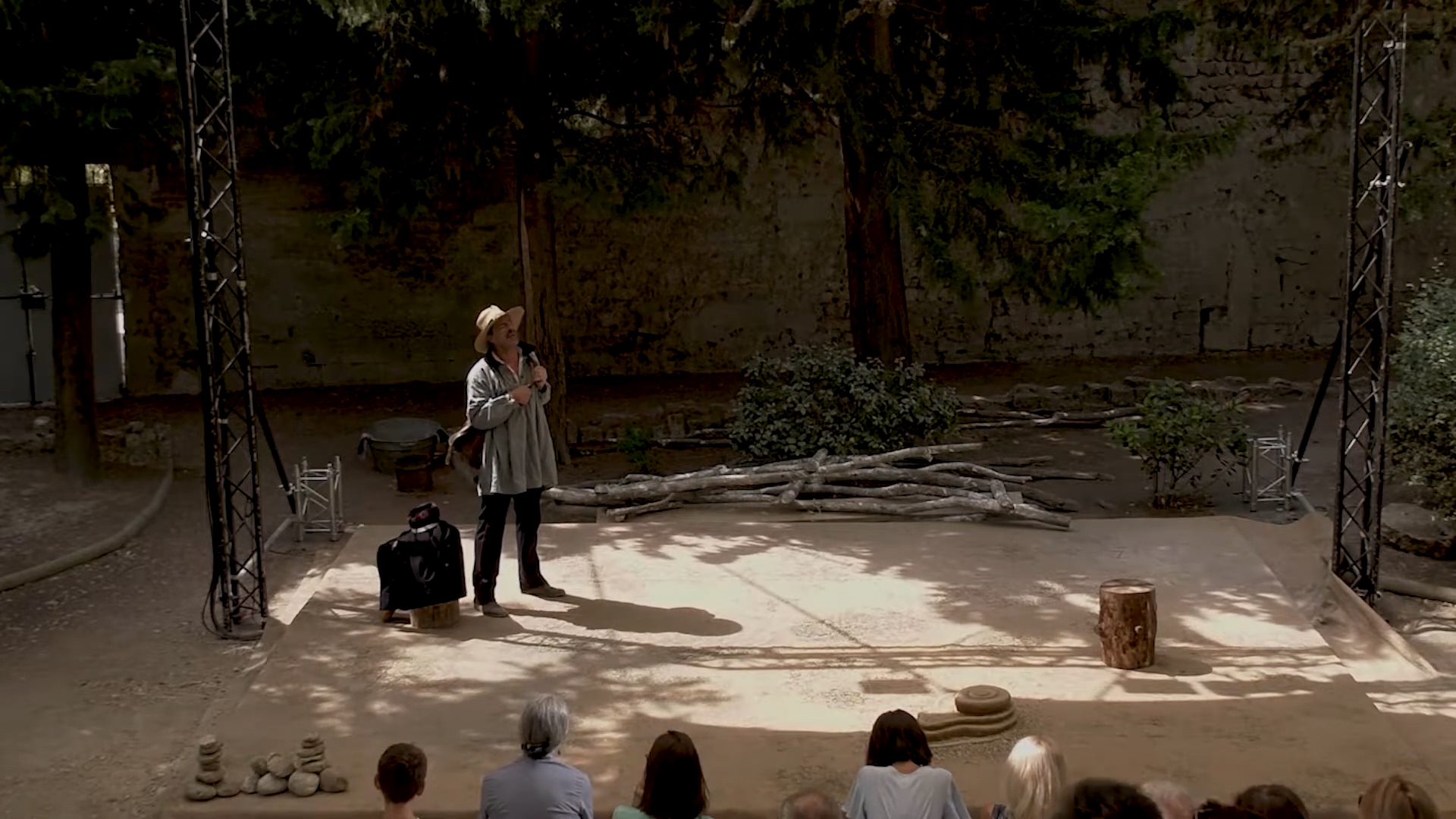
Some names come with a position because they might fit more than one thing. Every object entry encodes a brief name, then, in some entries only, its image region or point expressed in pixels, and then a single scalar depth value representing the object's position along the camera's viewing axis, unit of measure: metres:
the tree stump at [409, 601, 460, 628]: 8.09
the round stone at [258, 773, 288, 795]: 6.23
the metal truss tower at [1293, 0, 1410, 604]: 8.61
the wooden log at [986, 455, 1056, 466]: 12.36
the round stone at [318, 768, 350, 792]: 6.22
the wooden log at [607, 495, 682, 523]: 10.66
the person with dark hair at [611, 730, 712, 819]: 4.46
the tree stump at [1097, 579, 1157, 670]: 7.26
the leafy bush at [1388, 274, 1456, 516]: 10.19
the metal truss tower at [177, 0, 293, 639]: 8.37
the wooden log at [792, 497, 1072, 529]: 9.97
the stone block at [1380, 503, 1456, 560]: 10.46
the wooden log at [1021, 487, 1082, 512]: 11.38
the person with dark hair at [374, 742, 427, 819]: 4.83
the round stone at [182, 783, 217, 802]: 6.20
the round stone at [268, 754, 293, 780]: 6.29
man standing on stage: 8.11
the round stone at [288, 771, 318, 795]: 6.20
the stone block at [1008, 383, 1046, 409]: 15.18
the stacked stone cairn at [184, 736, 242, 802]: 6.21
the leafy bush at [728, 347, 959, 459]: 11.77
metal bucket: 13.27
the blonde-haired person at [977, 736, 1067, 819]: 4.38
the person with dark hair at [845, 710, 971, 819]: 4.75
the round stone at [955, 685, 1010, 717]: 6.62
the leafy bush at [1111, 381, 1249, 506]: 11.55
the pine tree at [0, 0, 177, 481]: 11.24
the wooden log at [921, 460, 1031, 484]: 10.94
